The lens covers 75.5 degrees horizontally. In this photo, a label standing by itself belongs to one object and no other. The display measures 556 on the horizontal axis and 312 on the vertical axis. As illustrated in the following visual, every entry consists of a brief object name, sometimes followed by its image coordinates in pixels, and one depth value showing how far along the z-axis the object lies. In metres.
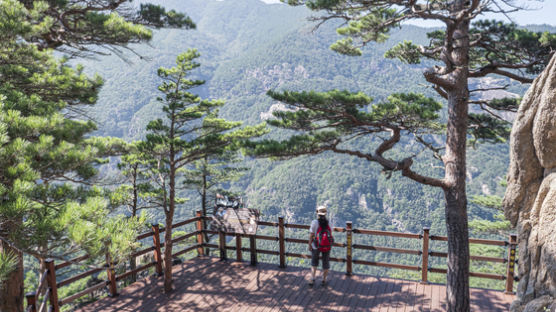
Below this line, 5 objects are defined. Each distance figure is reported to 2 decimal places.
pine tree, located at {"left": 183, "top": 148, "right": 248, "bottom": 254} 11.21
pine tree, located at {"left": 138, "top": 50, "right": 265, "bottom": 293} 5.83
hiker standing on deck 5.52
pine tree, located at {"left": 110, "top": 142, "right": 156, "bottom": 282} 7.24
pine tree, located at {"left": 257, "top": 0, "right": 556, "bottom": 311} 4.77
